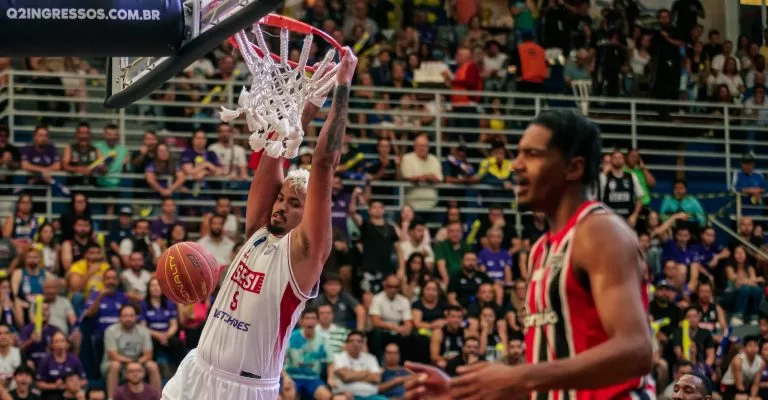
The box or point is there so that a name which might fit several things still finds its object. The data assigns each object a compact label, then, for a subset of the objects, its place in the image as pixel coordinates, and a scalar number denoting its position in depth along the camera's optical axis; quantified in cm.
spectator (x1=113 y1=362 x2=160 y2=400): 1171
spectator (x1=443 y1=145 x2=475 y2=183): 1602
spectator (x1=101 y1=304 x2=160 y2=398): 1221
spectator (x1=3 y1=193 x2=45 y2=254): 1345
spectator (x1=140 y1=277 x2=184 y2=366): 1247
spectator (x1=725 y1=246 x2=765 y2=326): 1495
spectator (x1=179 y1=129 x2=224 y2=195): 1473
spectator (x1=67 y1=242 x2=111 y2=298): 1291
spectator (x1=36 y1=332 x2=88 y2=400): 1191
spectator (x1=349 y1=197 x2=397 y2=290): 1397
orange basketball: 698
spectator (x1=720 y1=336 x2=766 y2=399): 1371
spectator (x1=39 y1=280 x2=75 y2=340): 1251
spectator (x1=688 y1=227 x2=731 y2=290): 1548
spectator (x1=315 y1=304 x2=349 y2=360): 1260
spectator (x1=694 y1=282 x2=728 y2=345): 1431
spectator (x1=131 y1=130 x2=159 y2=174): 1473
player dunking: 615
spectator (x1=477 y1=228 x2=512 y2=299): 1447
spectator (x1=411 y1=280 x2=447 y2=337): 1331
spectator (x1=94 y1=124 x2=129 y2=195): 1470
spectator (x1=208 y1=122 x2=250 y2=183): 1484
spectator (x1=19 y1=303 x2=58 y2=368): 1212
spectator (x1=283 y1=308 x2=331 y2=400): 1244
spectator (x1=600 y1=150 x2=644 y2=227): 1536
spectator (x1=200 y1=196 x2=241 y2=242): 1377
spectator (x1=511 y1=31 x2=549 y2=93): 1762
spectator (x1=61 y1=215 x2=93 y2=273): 1317
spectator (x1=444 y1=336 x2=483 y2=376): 1252
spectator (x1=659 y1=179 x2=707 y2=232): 1615
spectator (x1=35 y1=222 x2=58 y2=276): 1317
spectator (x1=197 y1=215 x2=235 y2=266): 1342
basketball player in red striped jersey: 342
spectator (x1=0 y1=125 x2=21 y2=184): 1426
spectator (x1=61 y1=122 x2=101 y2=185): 1438
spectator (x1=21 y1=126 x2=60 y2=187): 1434
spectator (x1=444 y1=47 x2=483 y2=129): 1722
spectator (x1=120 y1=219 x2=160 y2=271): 1326
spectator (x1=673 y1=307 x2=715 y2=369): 1392
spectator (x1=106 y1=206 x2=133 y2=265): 1350
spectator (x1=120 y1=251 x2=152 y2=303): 1291
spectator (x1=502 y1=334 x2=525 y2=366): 1262
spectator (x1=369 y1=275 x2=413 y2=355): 1320
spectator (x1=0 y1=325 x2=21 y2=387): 1182
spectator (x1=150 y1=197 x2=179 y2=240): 1395
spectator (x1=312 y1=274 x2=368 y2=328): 1316
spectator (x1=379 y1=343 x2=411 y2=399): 1254
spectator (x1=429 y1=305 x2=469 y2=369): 1299
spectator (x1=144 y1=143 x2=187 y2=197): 1462
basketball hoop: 668
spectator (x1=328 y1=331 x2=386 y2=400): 1236
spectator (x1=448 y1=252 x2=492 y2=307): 1400
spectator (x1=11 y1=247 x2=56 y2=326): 1255
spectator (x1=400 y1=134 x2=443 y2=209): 1562
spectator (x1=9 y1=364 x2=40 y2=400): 1177
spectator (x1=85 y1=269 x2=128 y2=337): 1257
